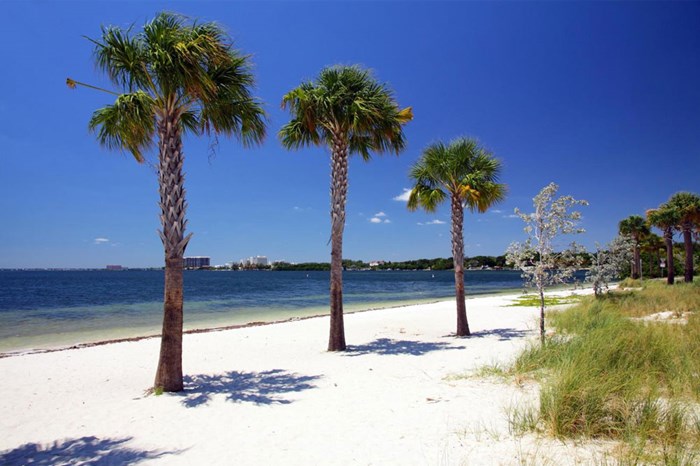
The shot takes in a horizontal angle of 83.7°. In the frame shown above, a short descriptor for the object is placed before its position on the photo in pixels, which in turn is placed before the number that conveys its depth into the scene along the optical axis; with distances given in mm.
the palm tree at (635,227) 49125
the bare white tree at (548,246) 10453
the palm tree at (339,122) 11859
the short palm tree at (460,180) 14438
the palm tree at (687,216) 34031
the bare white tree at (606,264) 24219
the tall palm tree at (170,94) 7820
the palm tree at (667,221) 35062
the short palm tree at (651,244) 52941
